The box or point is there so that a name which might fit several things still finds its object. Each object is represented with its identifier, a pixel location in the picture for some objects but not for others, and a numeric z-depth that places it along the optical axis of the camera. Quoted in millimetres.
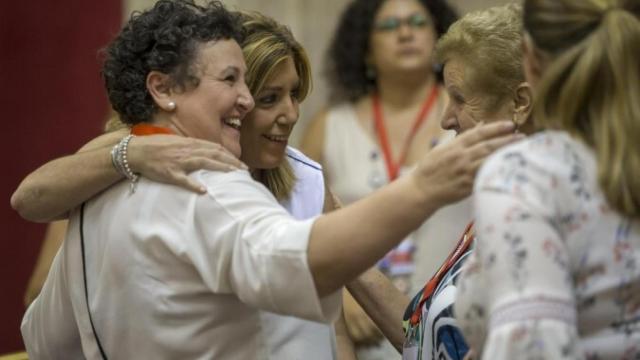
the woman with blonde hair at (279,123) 4727
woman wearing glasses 8515
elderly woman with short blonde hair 4195
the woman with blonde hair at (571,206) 2952
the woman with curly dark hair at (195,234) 3458
